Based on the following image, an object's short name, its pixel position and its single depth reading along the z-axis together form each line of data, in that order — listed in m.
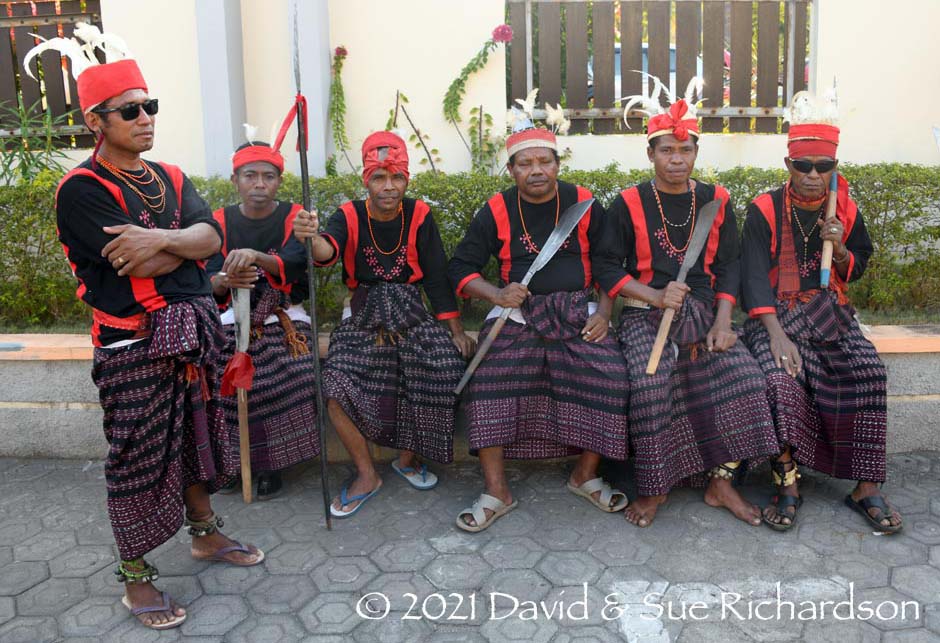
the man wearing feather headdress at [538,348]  4.04
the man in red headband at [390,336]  4.25
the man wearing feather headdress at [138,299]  3.00
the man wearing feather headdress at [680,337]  3.93
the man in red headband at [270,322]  4.20
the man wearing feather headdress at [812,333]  3.92
